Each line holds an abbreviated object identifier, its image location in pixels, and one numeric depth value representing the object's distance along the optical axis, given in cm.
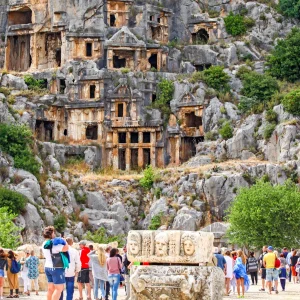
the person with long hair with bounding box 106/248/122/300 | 3622
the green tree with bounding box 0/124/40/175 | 8094
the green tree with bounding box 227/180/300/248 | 7100
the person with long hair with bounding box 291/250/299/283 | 5338
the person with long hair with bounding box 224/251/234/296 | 4400
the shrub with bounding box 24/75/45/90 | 9091
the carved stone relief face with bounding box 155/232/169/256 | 2853
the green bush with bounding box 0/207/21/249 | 6138
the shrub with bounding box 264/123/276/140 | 8431
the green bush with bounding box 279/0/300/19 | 9694
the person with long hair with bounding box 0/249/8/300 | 3772
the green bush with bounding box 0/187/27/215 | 7488
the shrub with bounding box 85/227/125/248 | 7538
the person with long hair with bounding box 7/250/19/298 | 3956
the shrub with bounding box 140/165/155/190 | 8288
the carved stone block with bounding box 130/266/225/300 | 2808
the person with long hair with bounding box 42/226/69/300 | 2819
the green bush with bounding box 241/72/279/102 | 8888
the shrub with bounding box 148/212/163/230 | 7988
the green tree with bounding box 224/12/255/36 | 9638
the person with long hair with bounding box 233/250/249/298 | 4308
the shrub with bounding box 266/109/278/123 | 8556
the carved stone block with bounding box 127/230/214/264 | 2836
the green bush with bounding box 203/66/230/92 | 9025
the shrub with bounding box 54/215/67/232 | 7800
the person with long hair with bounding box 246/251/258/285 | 5045
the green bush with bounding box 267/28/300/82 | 9094
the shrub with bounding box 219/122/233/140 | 8606
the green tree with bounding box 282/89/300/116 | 8500
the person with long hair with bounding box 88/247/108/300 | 3688
